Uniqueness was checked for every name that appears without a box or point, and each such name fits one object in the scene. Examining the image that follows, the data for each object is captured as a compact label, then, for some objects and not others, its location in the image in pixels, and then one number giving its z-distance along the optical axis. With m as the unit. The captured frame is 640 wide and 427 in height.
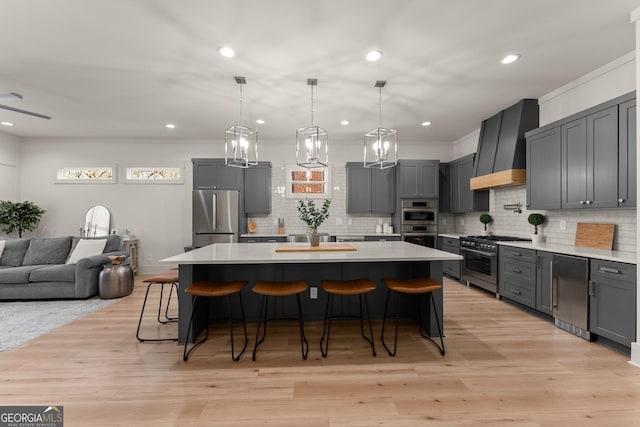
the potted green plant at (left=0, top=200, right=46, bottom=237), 5.59
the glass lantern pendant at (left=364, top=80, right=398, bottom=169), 3.24
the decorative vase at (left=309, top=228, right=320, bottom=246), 3.42
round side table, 4.42
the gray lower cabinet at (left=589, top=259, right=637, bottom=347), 2.52
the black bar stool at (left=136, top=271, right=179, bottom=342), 2.94
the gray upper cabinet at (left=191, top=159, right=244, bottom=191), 5.91
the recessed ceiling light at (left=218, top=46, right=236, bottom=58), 2.89
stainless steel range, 4.36
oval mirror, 6.27
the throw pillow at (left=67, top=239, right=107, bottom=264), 4.75
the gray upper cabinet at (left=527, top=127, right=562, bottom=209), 3.62
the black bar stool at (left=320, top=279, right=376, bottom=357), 2.57
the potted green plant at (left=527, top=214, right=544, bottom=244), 4.02
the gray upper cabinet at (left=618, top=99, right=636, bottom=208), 2.71
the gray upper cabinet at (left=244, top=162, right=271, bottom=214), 6.04
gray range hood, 4.27
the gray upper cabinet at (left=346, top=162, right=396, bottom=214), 6.26
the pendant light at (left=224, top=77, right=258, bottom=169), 3.22
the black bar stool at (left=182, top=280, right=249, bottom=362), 2.54
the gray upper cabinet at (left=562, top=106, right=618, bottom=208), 2.92
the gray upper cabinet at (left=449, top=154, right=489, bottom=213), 5.47
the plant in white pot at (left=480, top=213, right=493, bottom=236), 5.27
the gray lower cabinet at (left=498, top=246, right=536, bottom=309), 3.66
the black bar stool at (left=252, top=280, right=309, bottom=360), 2.56
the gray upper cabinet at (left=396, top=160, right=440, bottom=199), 6.04
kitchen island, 2.97
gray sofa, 4.32
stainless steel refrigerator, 5.70
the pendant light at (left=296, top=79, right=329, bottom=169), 3.08
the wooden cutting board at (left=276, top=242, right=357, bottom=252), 3.23
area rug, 3.07
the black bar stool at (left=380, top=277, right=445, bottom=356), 2.57
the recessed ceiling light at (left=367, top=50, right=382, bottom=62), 2.97
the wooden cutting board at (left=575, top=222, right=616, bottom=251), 3.21
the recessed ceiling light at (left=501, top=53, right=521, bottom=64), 3.06
